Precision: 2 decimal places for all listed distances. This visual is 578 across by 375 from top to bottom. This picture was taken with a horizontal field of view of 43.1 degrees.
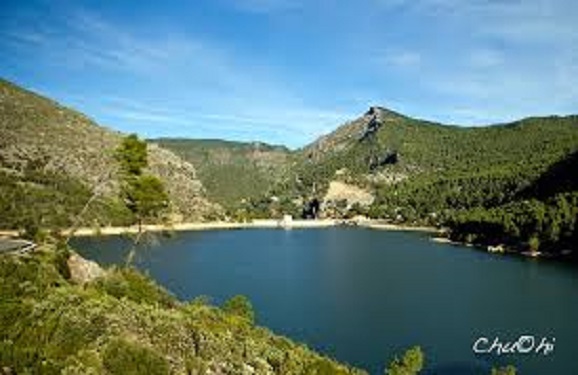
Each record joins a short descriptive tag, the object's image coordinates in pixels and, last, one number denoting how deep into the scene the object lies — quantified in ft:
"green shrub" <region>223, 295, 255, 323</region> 142.61
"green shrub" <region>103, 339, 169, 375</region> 75.20
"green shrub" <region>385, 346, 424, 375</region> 112.88
